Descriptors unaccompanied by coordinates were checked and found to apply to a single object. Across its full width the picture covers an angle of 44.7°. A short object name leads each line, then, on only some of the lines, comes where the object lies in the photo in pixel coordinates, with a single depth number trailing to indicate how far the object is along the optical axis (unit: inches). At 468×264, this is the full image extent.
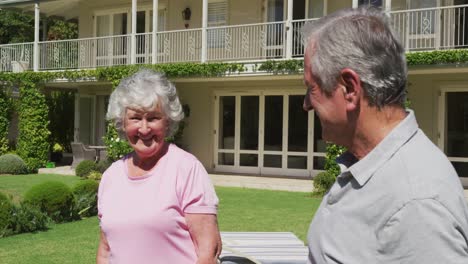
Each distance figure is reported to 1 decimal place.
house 552.7
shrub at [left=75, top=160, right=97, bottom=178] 617.3
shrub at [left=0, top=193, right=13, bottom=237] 290.0
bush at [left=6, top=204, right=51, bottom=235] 298.7
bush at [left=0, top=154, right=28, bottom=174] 676.7
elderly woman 92.7
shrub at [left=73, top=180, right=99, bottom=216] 353.4
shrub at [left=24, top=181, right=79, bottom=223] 331.0
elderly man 45.9
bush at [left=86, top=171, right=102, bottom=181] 587.0
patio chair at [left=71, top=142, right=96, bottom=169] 711.7
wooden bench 136.3
